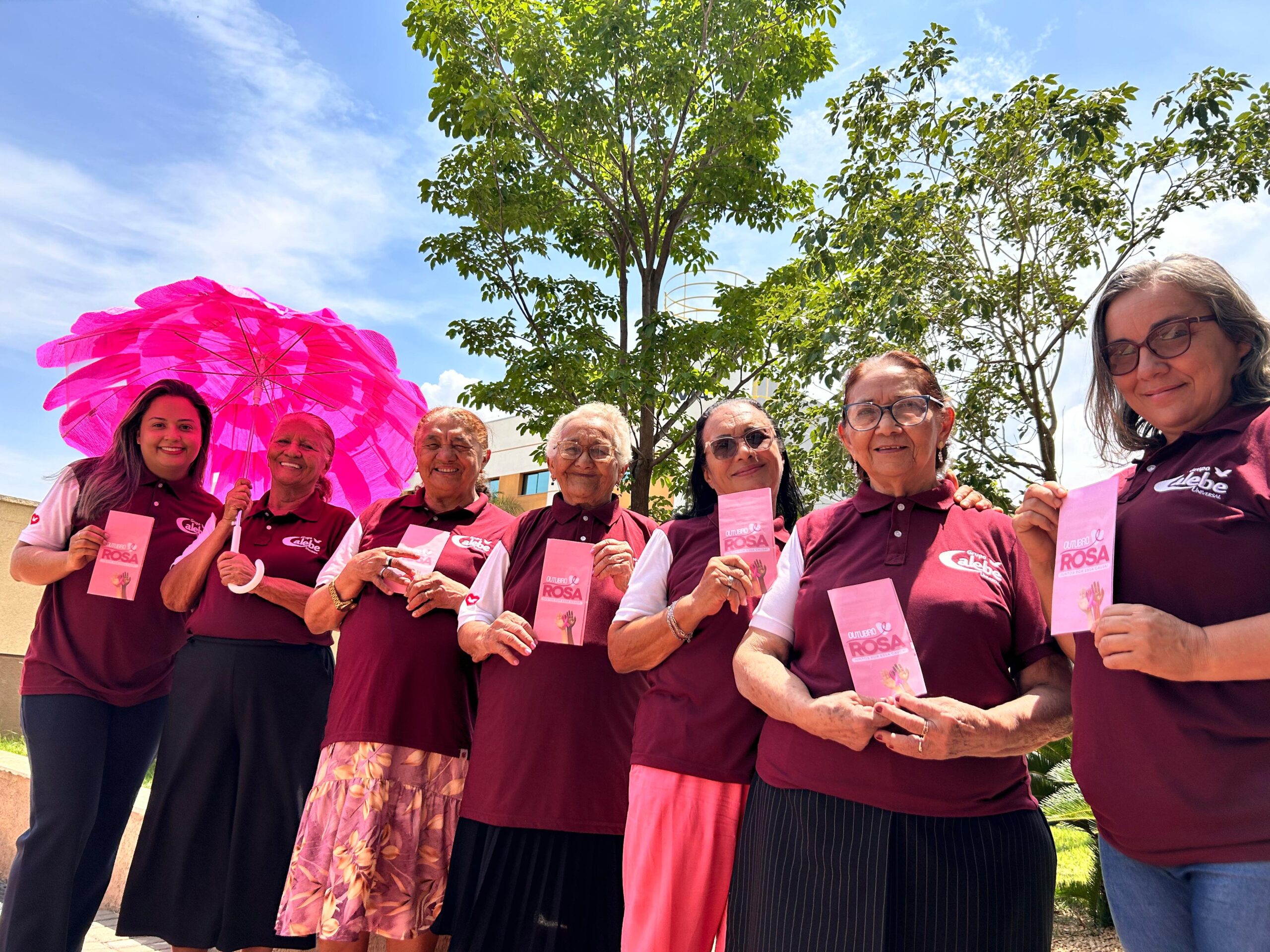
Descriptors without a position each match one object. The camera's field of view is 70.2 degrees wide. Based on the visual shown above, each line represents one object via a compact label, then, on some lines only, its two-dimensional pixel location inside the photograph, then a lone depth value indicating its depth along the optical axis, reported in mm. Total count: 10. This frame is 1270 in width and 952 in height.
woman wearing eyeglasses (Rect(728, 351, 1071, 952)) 2166
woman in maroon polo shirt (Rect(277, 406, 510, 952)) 3303
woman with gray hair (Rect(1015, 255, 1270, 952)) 1775
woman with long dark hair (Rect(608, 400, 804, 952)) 2740
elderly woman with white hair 3051
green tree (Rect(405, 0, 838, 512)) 8328
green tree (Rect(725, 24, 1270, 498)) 6871
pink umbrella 4145
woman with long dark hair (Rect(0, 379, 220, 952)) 3695
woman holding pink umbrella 3670
